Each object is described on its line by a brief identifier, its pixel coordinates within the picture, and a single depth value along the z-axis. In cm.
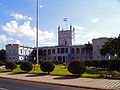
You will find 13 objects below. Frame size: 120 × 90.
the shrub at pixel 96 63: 3194
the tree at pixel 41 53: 7529
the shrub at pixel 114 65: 1784
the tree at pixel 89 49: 6624
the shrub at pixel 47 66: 1781
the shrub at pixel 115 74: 1323
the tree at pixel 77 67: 1472
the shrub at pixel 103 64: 2717
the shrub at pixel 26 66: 2056
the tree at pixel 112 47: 2717
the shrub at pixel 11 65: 2339
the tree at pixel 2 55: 7406
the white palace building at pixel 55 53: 7306
